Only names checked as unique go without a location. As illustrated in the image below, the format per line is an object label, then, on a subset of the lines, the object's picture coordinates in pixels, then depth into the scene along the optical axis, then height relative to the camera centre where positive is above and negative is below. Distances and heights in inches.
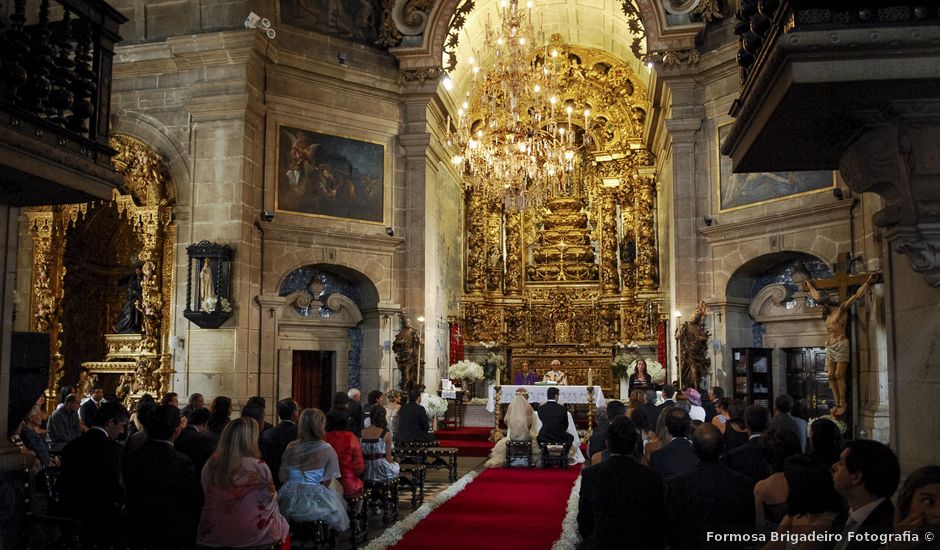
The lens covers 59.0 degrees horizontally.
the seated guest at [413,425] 462.6 -43.2
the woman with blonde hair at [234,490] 196.5 -34.1
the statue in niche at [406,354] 677.3 -5.2
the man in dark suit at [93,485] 218.2 -37.1
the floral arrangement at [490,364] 863.7 -17.3
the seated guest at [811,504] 134.0 -25.1
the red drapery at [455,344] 845.8 +3.9
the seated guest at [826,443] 181.6 -20.5
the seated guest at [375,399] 436.5 -27.2
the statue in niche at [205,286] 587.2 +42.8
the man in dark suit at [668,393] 401.9 -21.6
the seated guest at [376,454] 341.1 -43.9
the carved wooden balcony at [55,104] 207.9 +66.1
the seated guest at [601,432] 305.4 -31.1
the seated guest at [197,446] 244.4 -29.2
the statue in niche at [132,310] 615.8 +26.5
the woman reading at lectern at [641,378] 706.2 -25.8
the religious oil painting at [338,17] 671.8 +274.3
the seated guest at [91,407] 286.6 -26.4
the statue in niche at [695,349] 615.2 -0.1
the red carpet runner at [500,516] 314.8 -73.9
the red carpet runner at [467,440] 628.7 -74.0
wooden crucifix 455.5 +11.3
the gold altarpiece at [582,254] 896.9 +105.5
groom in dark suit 505.0 -45.0
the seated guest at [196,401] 364.8 -24.3
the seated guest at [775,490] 176.6 -30.2
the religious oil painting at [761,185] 556.4 +115.3
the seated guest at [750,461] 210.2 -28.3
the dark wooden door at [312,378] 682.2 -25.9
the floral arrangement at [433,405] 657.0 -45.6
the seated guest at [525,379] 770.8 -28.7
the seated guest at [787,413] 279.8 -22.0
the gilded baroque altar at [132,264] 602.2 +54.2
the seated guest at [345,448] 299.4 -36.4
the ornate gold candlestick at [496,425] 632.4 -57.5
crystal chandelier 615.8 +173.8
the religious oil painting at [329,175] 655.8 +139.7
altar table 647.1 -36.4
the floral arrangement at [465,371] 780.0 -21.7
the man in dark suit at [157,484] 202.2 -33.4
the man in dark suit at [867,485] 125.1 -20.9
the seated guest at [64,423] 386.3 -36.1
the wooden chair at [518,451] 526.0 -65.3
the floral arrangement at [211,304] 585.3 +30.0
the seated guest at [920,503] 111.0 -21.0
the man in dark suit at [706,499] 164.9 -30.0
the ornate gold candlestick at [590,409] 626.7 -45.8
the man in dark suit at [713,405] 419.8 -29.5
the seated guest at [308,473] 256.2 -39.1
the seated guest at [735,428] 273.4 -27.0
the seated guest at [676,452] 222.2 -27.8
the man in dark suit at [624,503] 166.1 -31.0
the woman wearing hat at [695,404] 420.5 -29.7
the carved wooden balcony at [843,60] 177.0 +63.1
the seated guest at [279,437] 281.3 -30.9
